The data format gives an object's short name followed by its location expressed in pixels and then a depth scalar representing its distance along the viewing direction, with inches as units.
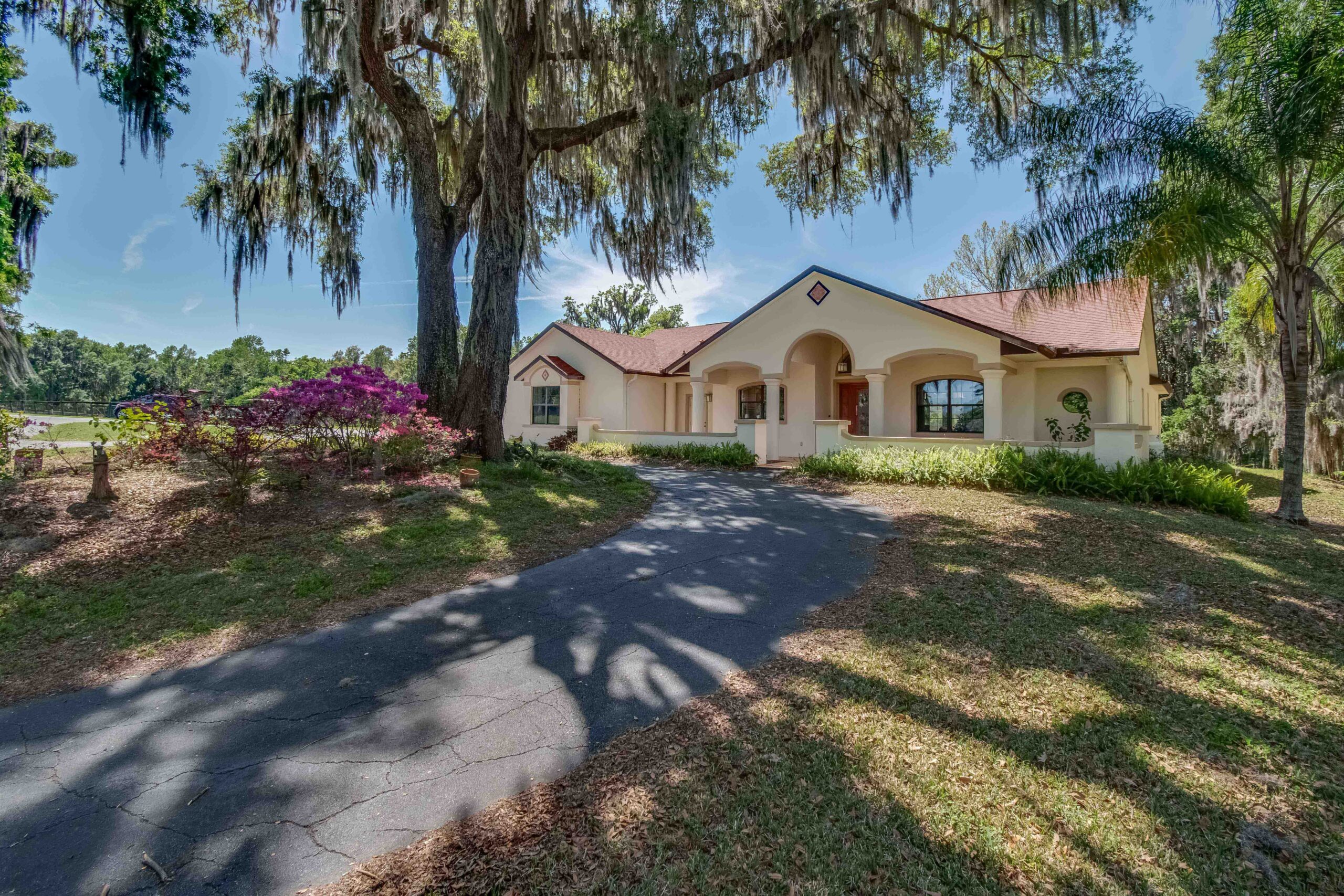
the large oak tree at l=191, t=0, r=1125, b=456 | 379.6
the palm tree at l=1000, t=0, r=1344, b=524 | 319.3
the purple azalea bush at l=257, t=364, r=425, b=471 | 294.2
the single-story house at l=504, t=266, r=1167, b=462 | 536.4
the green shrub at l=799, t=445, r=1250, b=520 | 388.5
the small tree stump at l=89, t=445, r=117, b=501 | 260.7
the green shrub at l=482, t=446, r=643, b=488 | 393.1
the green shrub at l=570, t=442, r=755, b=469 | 607.2
